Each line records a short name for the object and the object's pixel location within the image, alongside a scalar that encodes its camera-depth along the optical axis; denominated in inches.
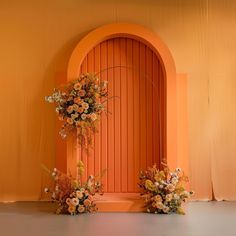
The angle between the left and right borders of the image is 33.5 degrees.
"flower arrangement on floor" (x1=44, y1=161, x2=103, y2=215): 185.3
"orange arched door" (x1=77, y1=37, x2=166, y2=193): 216.8
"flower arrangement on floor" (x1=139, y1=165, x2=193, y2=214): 187.9
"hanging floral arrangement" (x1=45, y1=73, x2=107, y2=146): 195.0
